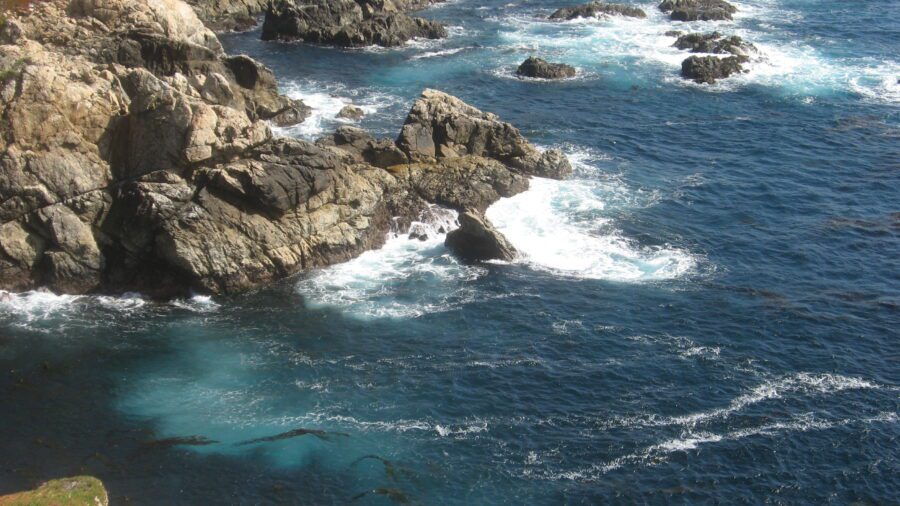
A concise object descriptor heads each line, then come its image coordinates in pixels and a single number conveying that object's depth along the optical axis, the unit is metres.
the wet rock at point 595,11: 144.62
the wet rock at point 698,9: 141.62
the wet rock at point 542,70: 113.31
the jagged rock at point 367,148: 76.81
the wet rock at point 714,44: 120.75
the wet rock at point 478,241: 69.62
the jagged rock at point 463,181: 76.06
